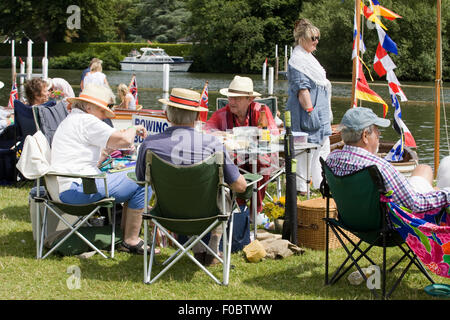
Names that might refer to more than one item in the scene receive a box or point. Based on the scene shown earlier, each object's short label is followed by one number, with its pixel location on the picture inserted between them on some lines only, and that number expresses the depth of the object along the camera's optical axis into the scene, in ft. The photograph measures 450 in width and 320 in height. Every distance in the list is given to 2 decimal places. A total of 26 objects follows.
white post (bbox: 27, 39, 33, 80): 55.01
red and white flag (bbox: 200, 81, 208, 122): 35.79
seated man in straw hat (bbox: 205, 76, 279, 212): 18.86
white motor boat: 171.73
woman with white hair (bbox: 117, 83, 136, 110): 36.17
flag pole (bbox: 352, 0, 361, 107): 25.53
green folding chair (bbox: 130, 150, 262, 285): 13.06
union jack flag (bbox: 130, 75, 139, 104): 41.22
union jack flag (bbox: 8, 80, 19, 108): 35.42
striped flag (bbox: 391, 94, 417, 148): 23.72
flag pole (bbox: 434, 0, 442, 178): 24.23
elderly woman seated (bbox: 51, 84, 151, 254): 15.21
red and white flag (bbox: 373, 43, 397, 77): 23.95
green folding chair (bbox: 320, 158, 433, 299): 12.09
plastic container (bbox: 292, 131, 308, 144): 19.38
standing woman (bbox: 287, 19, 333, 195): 21.09
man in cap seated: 12.01
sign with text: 20.93
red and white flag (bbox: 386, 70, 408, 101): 23.70
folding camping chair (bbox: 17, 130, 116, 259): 14.90
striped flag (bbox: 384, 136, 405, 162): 24.72
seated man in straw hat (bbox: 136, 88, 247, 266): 13.37
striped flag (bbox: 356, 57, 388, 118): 24.90
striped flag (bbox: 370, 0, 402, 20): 25.38
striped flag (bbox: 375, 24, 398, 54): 23.85
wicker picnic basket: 16.46
